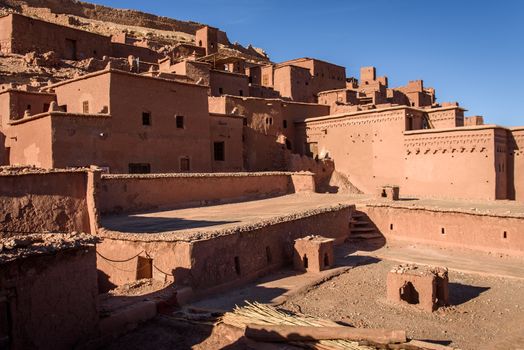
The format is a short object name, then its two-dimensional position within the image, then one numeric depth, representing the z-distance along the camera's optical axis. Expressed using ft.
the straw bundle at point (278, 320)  24.34
